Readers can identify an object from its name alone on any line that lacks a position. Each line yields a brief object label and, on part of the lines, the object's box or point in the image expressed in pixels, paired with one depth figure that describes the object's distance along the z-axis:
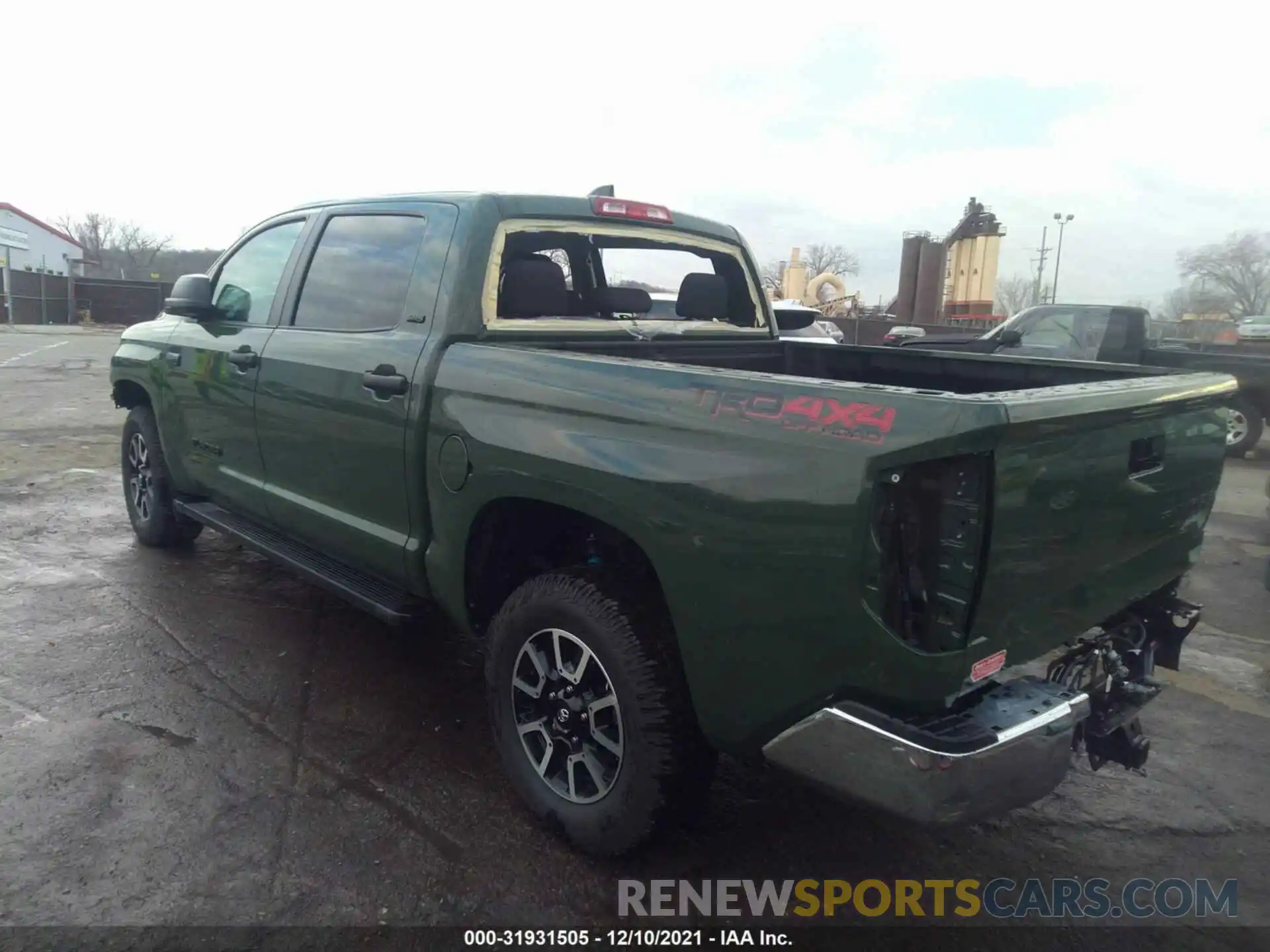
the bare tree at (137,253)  66.19
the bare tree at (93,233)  80.62
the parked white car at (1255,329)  24.16
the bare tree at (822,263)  75.44
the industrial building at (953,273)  36.06
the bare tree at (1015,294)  73.38
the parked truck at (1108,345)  9.85
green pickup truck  1.99
